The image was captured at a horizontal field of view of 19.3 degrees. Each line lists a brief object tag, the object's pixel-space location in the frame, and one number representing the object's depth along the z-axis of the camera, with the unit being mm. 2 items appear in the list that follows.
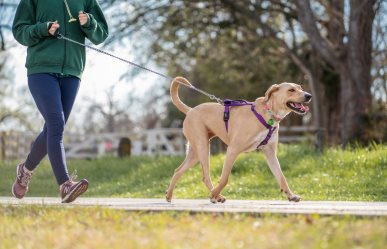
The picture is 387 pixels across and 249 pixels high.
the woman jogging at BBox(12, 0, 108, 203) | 10953
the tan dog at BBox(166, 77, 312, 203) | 11215
